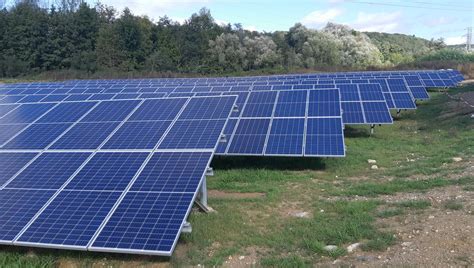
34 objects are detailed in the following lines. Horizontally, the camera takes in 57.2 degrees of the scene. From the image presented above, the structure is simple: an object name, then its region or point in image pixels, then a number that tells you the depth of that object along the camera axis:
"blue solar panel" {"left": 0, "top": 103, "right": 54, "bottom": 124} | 11.49
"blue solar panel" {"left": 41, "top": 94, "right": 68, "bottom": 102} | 16.46
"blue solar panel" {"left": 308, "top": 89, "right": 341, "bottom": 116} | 14.08
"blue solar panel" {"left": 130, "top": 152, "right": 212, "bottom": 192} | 7.44
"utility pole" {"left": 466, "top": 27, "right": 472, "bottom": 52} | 108.88
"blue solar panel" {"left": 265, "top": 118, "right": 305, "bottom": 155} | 12.17
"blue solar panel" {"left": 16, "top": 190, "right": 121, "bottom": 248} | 6.44
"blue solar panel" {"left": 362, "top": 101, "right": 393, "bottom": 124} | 17.64
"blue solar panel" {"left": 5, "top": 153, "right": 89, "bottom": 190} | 7.85
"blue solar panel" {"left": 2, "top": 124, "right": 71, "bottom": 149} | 9.49
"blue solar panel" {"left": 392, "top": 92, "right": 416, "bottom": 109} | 22.62
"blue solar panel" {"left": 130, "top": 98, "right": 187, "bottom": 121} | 10.25
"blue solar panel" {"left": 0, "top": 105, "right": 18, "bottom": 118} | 12.85
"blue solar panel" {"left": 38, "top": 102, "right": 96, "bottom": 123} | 10.87
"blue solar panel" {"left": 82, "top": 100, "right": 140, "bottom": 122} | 10.51
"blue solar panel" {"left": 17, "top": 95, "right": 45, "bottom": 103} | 15.69
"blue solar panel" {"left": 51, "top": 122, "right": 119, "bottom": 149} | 9.19
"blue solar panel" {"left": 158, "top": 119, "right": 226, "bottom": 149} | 8.68
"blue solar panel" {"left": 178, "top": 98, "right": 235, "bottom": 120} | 10.05
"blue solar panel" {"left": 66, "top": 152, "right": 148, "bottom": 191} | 7.62
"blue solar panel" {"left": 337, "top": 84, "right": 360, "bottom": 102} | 20.23
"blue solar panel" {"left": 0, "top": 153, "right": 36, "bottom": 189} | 8.26
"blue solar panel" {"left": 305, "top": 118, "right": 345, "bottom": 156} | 11.97
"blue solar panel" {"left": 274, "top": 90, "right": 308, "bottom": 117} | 14.33
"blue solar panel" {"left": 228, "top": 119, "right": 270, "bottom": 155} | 12.52
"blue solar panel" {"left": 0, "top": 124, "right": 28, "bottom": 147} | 10.07
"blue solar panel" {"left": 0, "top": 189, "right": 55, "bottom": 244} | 6.74
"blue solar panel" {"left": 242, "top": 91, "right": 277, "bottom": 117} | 14.67
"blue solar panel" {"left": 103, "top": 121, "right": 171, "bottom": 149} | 8.95
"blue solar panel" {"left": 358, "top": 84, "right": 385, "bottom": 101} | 20.20
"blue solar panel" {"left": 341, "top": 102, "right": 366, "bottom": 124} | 17.72
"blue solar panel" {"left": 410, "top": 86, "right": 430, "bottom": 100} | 28.55
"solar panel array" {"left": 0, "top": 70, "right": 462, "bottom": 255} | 6.60
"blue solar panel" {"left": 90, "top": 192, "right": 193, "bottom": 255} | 6.16
